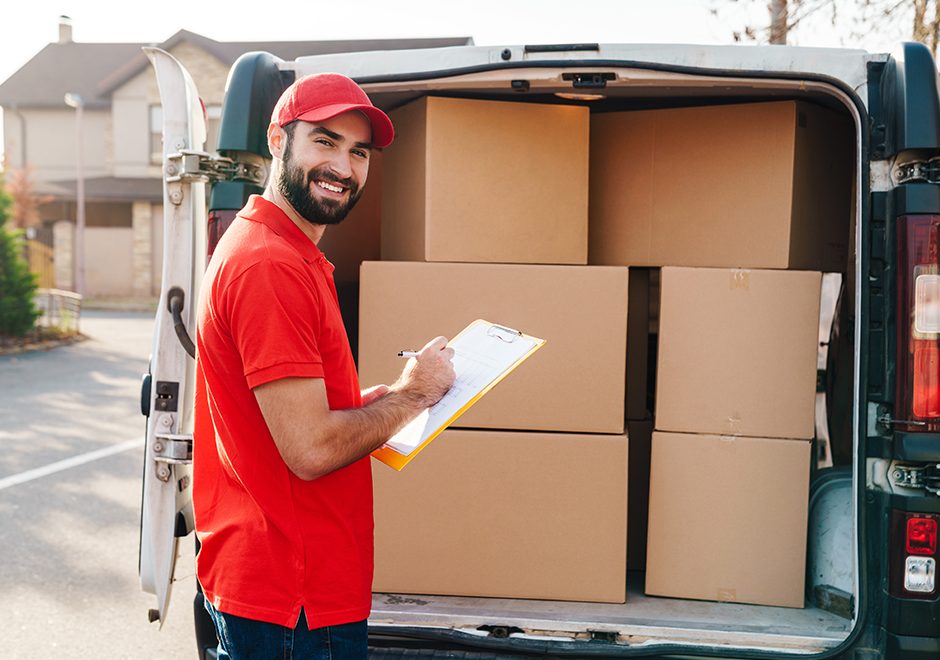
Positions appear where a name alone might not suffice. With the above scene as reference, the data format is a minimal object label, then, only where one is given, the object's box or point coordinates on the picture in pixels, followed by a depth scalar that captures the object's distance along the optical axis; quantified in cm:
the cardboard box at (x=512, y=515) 276
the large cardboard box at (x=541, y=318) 276
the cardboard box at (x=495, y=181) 284
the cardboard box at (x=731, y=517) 279
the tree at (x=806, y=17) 688
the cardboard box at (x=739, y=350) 276
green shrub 1481
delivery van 236
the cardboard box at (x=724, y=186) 294
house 2861
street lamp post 2576
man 169
